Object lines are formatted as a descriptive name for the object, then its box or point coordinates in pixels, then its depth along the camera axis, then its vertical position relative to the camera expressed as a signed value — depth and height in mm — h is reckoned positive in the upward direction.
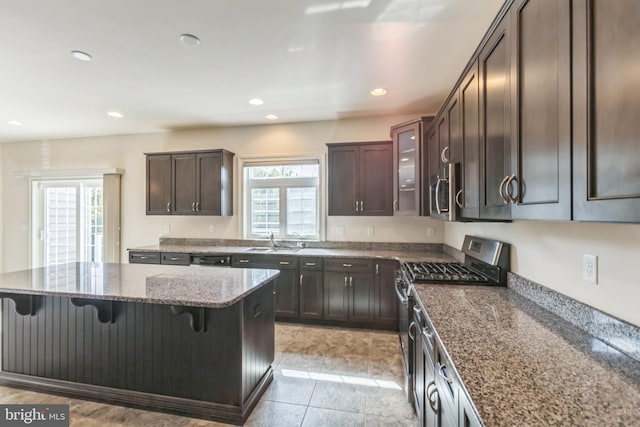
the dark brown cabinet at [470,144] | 1646 +431
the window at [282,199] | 4172 +232
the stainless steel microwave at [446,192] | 2010 +171
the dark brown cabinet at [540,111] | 876 +364
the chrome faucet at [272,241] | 4102 -389
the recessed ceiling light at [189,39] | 2113 +1318
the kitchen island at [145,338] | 1896 -900
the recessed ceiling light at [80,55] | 2336 +1327
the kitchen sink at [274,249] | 3913 -489
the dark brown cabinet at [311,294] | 3521 -993
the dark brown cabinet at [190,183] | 4055 +456
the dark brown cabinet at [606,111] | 652 +263
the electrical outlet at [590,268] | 1192 -230
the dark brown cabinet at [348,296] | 3404 -990
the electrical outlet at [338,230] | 4055 -225
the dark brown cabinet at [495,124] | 1262 +442
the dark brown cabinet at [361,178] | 3664 +468
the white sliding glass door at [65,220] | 5008 -104
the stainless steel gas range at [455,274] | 1996 -462
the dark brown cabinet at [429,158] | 2725 +573
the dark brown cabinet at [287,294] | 3584 -1011
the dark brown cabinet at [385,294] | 3342 -940
